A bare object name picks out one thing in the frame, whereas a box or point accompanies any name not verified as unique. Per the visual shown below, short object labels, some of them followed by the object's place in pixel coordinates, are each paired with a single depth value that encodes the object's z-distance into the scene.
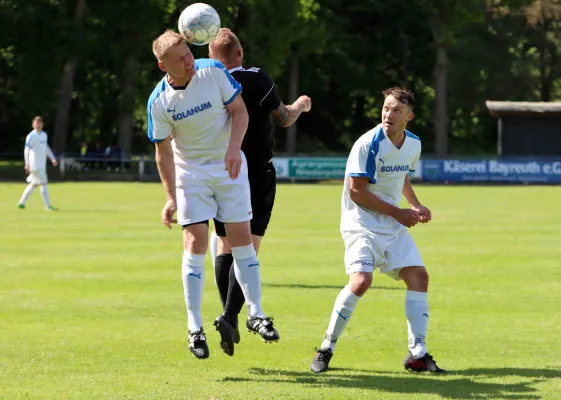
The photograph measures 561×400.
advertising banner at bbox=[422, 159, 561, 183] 90.00
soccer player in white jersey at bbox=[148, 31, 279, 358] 15.37
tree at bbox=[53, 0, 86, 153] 118.75
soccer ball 16.31
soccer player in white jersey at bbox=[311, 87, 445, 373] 15.47
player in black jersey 16.83
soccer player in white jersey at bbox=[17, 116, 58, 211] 55.78
